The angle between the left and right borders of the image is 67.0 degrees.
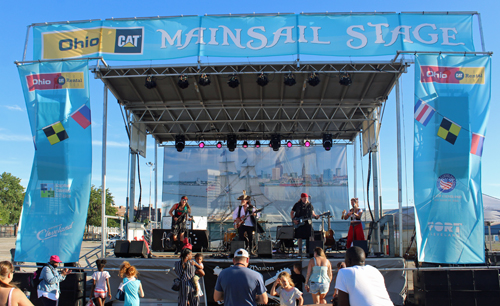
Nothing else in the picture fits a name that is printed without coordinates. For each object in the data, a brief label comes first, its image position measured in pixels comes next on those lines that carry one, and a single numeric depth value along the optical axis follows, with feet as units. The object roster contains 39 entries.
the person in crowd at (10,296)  8.83
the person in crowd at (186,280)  16.61
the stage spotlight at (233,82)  27.58
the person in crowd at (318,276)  18.44
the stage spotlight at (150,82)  27.48
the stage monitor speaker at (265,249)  24.75
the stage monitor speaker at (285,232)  27.94
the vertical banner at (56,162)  23.27
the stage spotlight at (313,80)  27.71
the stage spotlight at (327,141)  41.32
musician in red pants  27.73
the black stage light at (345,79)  27.50
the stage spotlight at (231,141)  41.45
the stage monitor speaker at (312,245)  24.97
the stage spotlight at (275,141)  40.78
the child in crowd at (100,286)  19.80
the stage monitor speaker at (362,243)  24.95
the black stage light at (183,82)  27.73
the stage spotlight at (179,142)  41.93
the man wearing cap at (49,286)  18.49
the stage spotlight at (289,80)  27.53
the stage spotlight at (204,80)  27.71
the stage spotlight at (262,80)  27.61
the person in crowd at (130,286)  16.34
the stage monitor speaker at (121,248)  25.70
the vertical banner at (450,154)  21.80
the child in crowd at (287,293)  16.30
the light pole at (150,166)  36.74
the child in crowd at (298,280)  22.25
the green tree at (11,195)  145.28
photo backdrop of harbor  43.78
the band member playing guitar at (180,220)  27.50
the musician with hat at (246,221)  27.86
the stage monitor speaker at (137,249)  25.25
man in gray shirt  10.12
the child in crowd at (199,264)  19.25
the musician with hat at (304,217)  27.84
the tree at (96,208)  133.59
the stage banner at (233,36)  25.13
